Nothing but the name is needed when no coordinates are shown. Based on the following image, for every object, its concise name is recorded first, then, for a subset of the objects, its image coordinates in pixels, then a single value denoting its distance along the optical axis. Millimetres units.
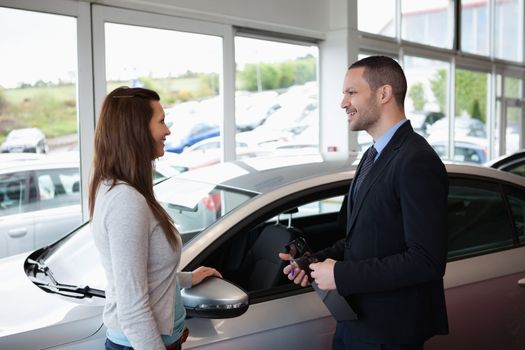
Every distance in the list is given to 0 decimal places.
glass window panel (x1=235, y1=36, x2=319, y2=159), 7281
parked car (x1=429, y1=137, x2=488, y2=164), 10828
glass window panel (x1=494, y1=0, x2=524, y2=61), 12266
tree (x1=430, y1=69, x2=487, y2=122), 10602
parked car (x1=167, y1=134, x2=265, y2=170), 6648
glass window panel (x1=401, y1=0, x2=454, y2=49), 9633
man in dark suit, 1650
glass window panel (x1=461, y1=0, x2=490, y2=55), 11072
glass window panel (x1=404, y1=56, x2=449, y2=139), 10156
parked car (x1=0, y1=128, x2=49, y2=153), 5125
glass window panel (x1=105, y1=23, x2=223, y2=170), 5918
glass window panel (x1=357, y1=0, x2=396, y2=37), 8297
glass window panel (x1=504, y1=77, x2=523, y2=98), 12656
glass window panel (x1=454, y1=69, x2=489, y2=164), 11195
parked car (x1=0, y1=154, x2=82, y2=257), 5133
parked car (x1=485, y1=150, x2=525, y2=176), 5074
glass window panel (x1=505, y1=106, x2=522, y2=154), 12891
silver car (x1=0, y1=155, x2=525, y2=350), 1924
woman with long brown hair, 1447
